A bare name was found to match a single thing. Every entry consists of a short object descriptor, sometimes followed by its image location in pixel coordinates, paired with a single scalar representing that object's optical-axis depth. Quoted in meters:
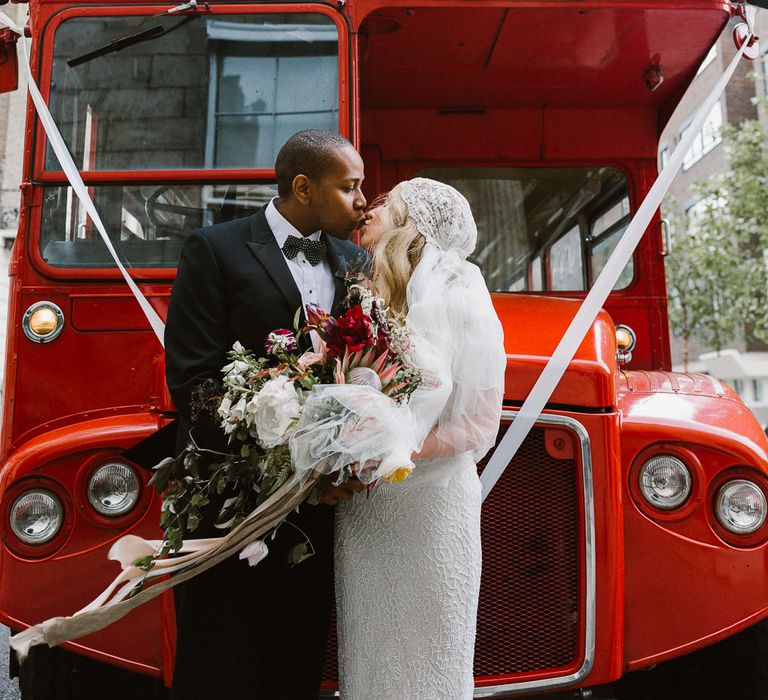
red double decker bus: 2.76
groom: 2.15
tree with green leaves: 16.34
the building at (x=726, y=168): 23.11
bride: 2.11
